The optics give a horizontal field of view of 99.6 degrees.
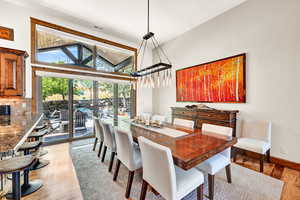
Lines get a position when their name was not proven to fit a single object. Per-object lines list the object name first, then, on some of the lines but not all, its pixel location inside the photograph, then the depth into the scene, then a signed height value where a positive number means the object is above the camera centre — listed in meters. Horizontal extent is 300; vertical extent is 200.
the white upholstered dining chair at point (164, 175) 1.14 -0.80
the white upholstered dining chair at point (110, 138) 2.30 -0.71
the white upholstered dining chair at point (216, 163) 1.55 -0.83
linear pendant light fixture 2.58 +0.98
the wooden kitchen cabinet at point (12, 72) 2.51 +0.57
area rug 1.69 -1.29
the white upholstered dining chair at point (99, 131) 2.81 -0.73
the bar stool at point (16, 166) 1.09 -0.58
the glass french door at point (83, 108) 3.84 -0.27
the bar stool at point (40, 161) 2.05 -1.10
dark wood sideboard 2.76 -0.41
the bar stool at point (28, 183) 1.56 -1.10
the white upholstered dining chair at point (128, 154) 1.68 -0.76
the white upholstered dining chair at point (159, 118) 3.33 -0.50
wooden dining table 1.23 -0.55
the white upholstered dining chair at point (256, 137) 2.23 -0.78
